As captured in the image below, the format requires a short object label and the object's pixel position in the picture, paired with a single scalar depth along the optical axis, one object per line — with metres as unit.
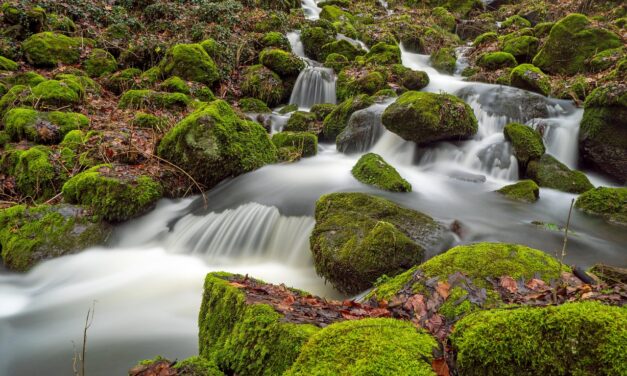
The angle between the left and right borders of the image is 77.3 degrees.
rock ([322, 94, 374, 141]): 11.20
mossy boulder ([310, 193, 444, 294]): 4.50
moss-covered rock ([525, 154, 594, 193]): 8.13
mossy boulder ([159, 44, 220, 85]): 12.41
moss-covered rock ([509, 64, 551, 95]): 11.70
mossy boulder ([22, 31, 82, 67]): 11.52
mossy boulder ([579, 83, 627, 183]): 8.66
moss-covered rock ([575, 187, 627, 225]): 6.89
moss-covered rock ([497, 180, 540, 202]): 7.59
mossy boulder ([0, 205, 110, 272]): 5.71
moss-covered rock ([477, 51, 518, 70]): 14.58
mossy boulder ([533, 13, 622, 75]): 12.90
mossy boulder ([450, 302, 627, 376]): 1.73
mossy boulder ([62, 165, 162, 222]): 6.57
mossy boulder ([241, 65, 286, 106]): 13.43
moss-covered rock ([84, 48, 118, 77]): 12.14
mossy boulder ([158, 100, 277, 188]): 7.57
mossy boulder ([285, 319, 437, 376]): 1.84
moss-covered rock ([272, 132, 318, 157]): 9.65
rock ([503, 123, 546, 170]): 8.71
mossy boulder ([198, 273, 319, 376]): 2.37
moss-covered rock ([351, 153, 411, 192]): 7.72
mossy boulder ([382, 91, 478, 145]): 8.84
